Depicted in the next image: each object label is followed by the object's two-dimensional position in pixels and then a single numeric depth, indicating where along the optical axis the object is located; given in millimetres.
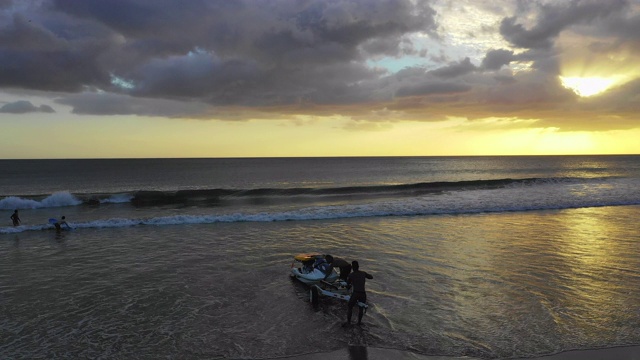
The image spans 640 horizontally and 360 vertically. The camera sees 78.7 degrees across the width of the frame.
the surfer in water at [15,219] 25172
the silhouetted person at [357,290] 10023
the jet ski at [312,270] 13078
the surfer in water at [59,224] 24062
